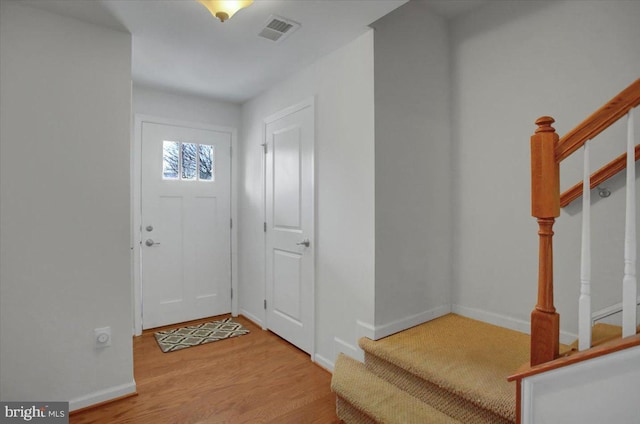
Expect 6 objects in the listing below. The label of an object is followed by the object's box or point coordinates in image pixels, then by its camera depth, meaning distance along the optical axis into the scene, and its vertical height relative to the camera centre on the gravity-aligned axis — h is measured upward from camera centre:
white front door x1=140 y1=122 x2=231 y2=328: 3.38 -0.17
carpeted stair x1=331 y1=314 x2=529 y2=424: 1.58 -0.87
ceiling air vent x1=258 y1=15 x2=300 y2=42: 2.09 +1.17
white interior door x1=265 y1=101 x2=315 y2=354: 2.75 -0.15
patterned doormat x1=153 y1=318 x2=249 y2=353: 3.03 -1.23
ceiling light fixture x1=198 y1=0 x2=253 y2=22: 1.57 +0.96
